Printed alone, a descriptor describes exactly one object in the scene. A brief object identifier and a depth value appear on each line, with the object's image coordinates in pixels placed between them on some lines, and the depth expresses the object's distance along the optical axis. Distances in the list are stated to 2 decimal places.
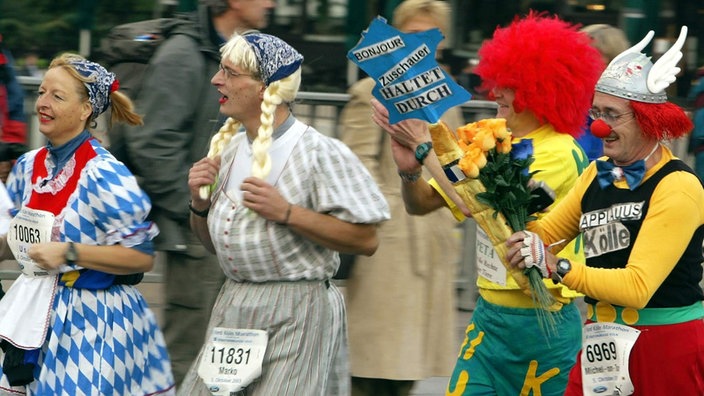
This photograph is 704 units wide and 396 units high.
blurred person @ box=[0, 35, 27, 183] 14.21
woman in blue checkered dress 10.27
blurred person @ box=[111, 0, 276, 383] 12.36
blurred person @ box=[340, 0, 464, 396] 12.10
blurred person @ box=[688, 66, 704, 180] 16.16
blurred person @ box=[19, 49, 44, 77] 22.11
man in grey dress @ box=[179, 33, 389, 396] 9.48
